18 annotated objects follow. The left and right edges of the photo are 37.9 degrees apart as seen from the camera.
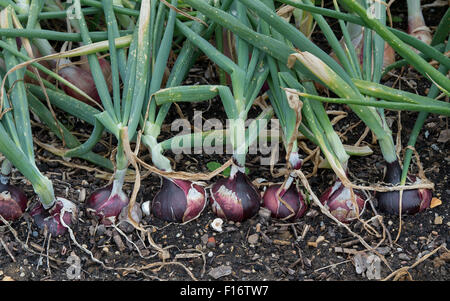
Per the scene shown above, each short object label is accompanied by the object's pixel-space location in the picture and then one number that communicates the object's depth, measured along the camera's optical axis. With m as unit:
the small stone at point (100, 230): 1.49
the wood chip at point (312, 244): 1.44
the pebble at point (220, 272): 1.37
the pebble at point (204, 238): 1.46
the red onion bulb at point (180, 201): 1.47
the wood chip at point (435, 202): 1.52
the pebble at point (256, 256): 1.41
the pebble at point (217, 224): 1.48
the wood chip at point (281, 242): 1.45
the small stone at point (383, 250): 1.41
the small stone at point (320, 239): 1.45
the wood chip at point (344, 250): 1.42
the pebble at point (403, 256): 1.40
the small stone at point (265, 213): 1.50
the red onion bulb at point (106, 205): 1.50
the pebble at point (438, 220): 1.48
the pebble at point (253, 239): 1.45
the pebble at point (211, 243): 1.45
